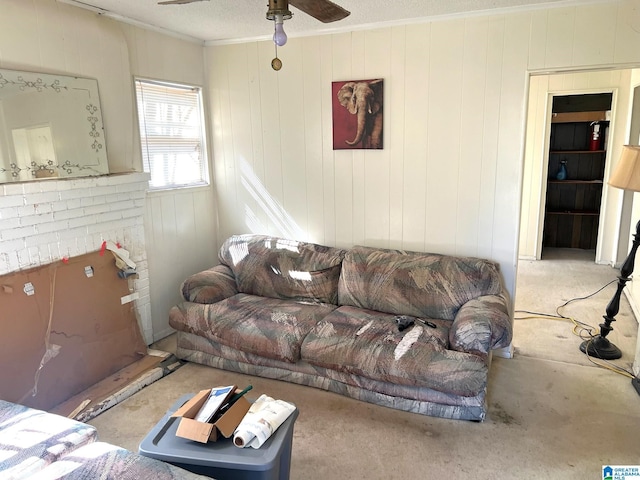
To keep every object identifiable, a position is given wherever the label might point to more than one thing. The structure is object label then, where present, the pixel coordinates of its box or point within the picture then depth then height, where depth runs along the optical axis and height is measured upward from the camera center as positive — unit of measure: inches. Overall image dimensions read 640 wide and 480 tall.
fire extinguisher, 231.8 +4.9
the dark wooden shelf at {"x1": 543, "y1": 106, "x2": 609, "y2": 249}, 238.8 -21.5
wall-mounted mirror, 97.5 +6.8
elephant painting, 133.4 +10.7
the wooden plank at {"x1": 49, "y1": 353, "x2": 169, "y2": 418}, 103.0 -55.9
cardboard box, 68.2 -40.8
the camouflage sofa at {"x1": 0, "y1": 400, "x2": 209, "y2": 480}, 58.7 -40.3
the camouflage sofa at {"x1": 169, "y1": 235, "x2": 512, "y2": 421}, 99.7 -42.8
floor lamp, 107.6 -31.7
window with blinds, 137.3 +6.5
